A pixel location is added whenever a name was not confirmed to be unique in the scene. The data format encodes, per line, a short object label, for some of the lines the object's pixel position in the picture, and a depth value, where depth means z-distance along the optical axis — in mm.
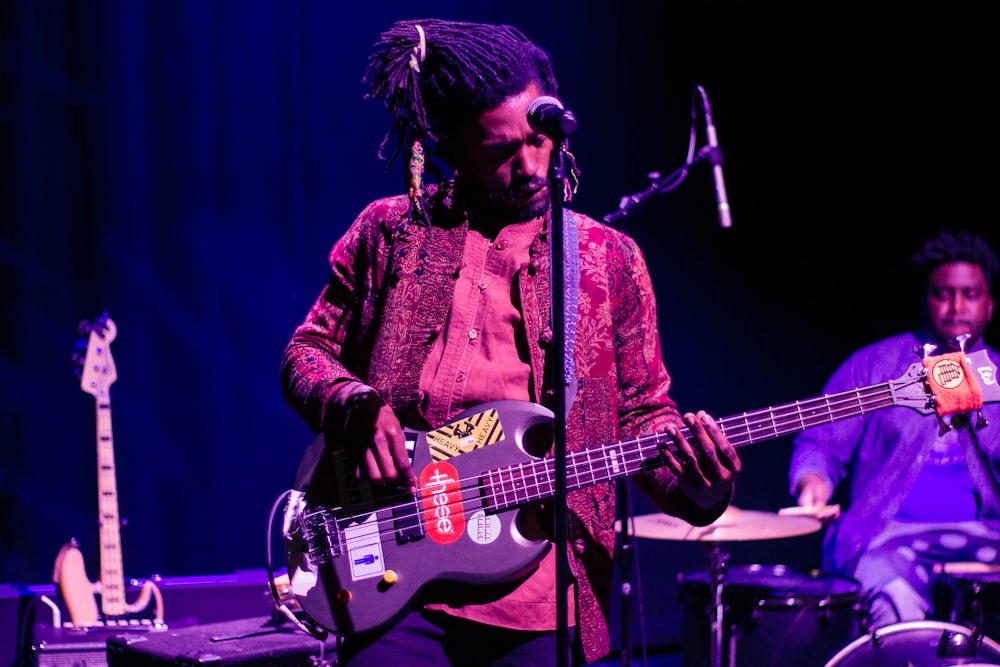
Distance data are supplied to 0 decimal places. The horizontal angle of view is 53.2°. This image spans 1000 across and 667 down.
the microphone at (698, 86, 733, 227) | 3855
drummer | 4715
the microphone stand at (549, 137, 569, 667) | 1894
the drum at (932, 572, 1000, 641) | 3924
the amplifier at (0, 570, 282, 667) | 3957
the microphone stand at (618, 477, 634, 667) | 3527
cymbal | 4430
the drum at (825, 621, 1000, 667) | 3812
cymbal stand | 4262
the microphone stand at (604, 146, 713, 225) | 4020
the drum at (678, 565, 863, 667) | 4184
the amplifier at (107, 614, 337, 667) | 3475
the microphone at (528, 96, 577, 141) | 1911
